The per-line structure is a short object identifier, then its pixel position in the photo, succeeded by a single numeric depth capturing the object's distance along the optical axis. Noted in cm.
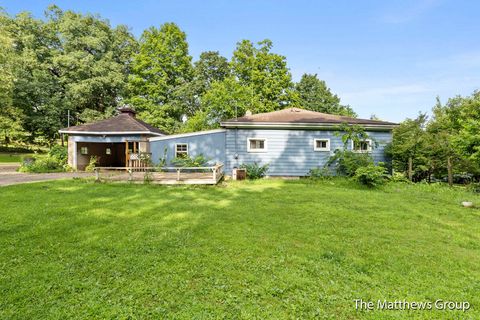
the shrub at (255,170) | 1279
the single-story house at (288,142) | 1306
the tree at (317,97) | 3312
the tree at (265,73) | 2953
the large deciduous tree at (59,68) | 2412
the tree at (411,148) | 1215
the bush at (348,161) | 1209
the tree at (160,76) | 2748
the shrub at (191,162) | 1340
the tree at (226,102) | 2628
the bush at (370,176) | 1069
